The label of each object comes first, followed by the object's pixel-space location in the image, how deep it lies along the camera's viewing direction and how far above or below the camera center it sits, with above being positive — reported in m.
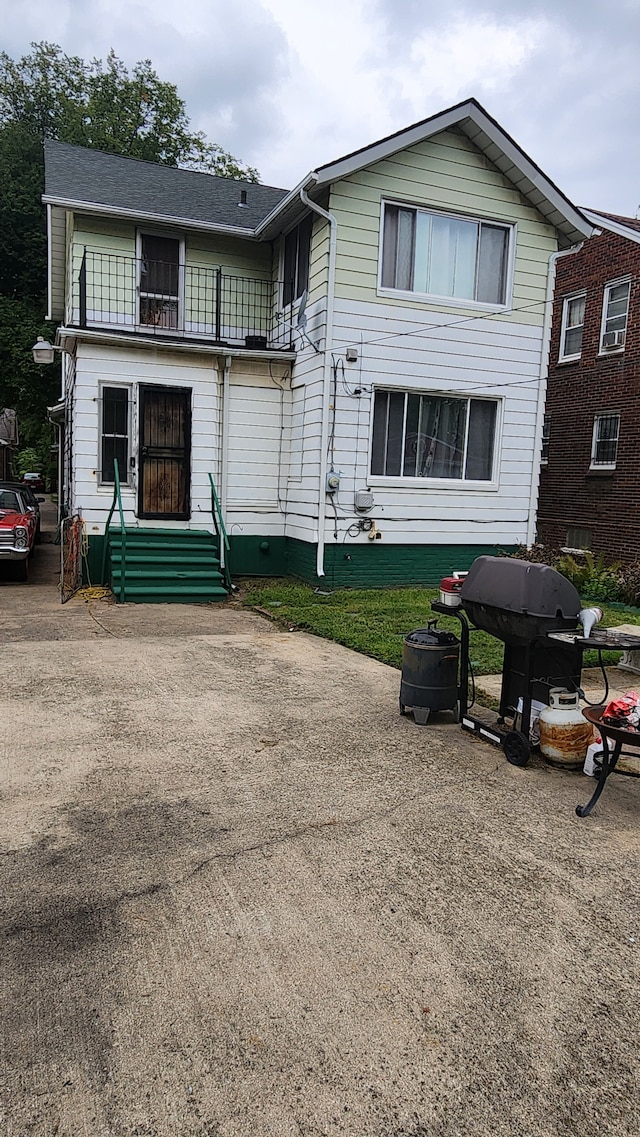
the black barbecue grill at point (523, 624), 4.59 -0.86
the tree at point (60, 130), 22.20 +12.96
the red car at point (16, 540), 11.68 -1.18
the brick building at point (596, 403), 16.08 +2.08
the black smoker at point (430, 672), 5.41 -1.37
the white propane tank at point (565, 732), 4.71 -1.53
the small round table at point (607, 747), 3.94 -1.40
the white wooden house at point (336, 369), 11.23 +1.75
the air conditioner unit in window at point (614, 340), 16.45 +3.45
